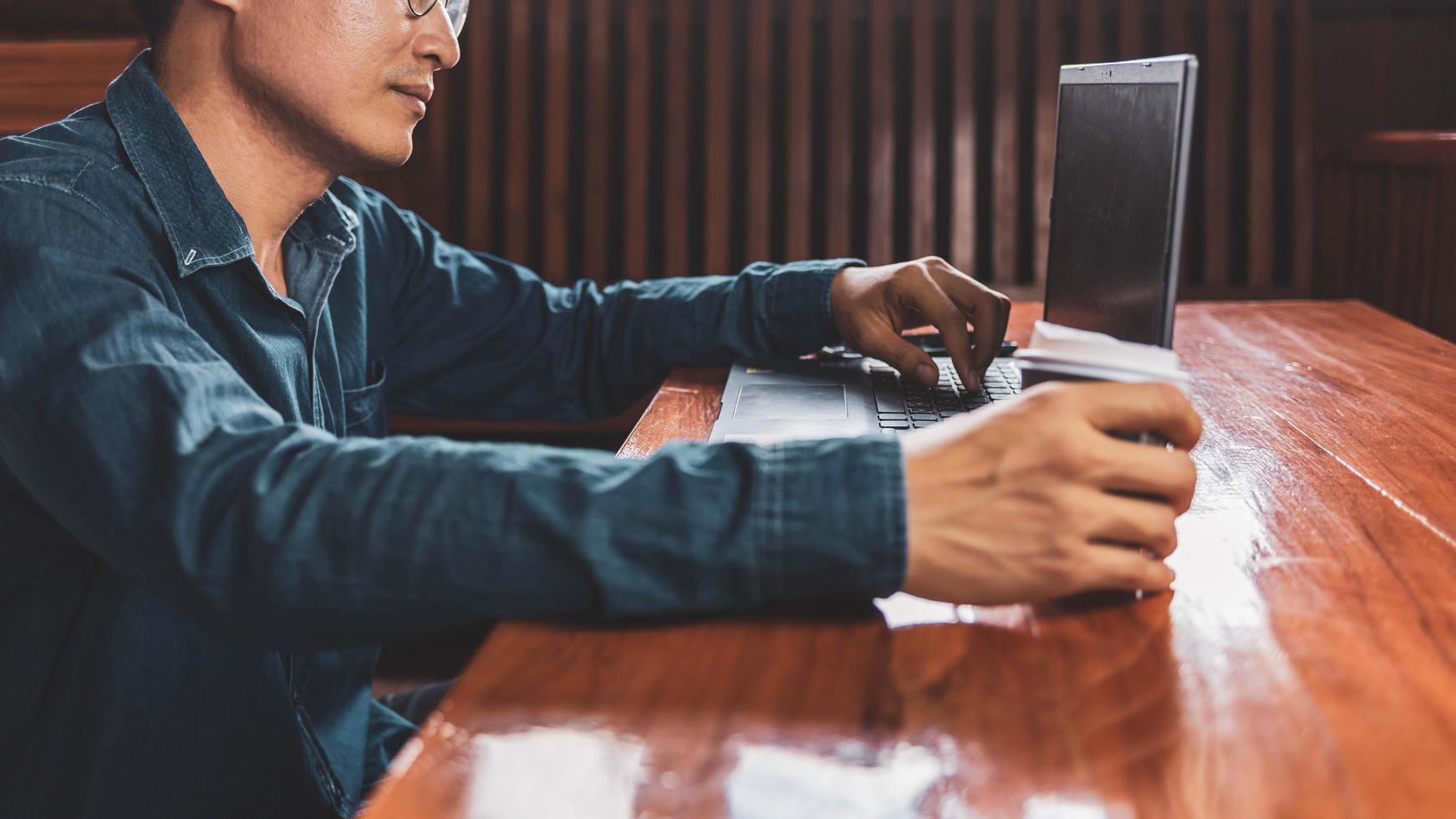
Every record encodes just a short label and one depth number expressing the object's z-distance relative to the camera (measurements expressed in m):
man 0.62
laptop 0.73
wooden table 0.48
